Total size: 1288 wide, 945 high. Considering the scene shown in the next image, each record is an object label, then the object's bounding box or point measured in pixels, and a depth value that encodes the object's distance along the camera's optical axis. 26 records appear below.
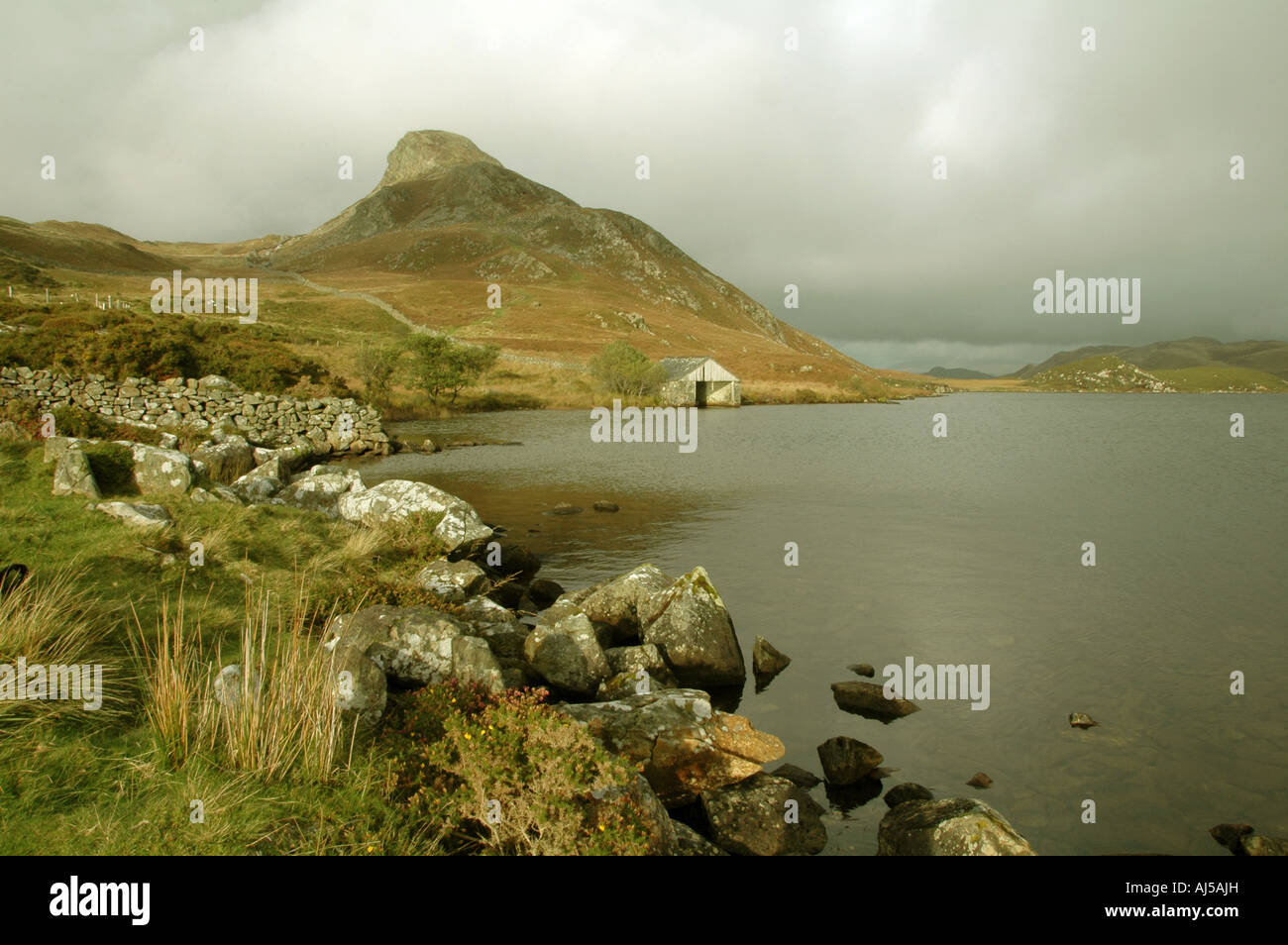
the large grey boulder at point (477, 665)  8.39
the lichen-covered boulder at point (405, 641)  8.77
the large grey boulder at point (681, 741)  8.06
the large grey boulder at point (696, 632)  11.98
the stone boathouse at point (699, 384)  89.12
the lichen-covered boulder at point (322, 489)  19.05
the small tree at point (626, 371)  85.50
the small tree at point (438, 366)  63.75
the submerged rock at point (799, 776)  9.04
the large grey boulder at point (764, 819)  7.48
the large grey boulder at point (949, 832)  6.67
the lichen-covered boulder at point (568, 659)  10.28
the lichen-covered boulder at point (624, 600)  13.34
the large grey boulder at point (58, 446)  14.63
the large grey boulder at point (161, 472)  15.26
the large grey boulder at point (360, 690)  7.09
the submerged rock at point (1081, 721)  10.62
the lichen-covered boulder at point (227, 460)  22.18
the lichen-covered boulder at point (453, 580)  13.15
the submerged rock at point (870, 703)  11.08
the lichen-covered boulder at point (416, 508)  16.61
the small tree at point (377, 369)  58.16
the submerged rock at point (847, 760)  9.14
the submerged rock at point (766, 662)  12.41
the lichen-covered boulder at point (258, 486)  19.23
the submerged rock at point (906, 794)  8.63
